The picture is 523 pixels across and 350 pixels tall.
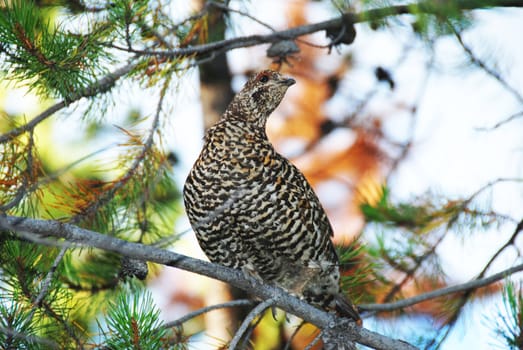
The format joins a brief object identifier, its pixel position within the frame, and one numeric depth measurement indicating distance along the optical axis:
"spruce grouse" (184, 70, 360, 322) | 7.33
